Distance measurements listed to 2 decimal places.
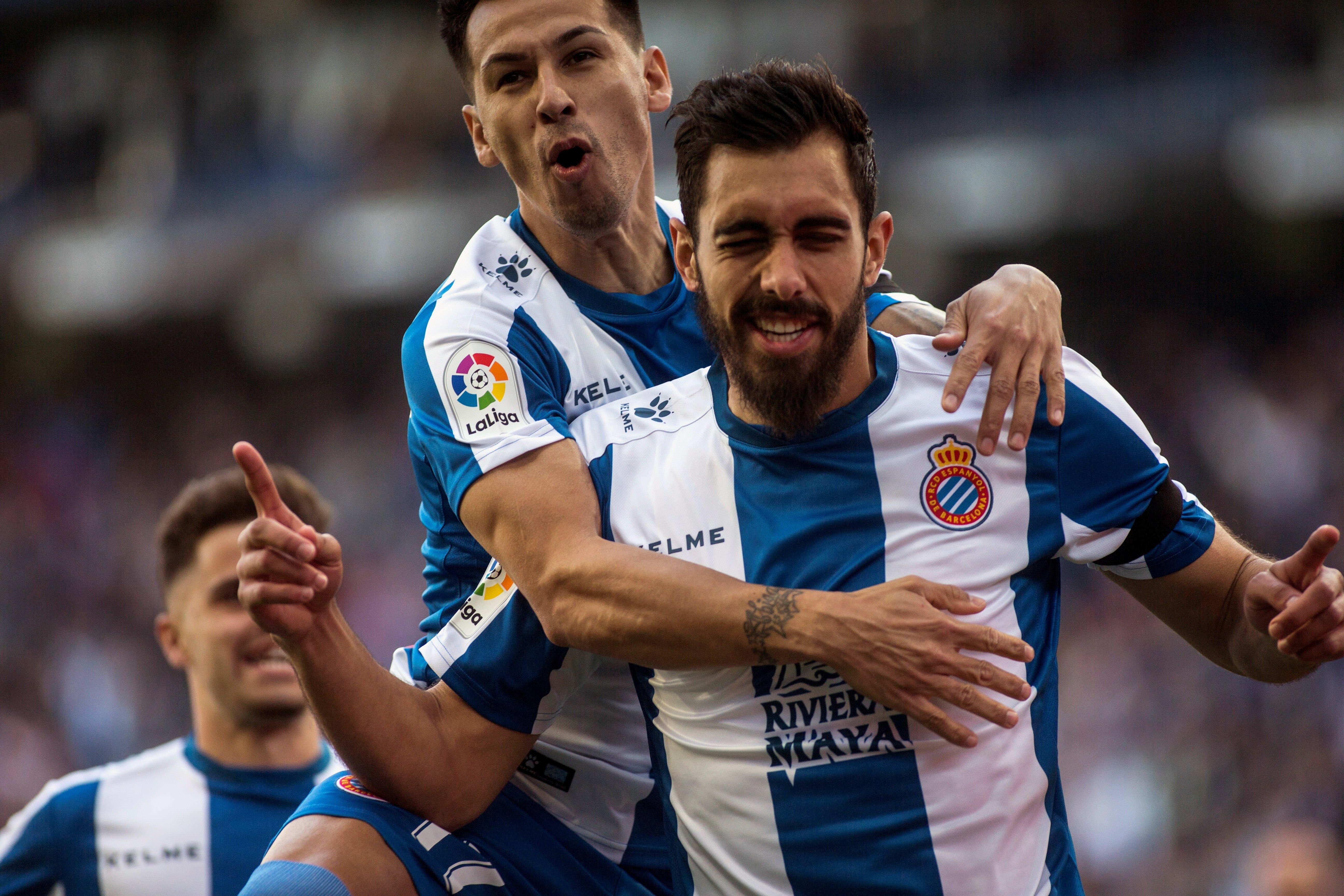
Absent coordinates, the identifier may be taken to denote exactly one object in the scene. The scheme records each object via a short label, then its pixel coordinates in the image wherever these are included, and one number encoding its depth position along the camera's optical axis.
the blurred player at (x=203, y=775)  9.18
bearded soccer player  5.46
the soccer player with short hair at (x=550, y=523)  5.54
